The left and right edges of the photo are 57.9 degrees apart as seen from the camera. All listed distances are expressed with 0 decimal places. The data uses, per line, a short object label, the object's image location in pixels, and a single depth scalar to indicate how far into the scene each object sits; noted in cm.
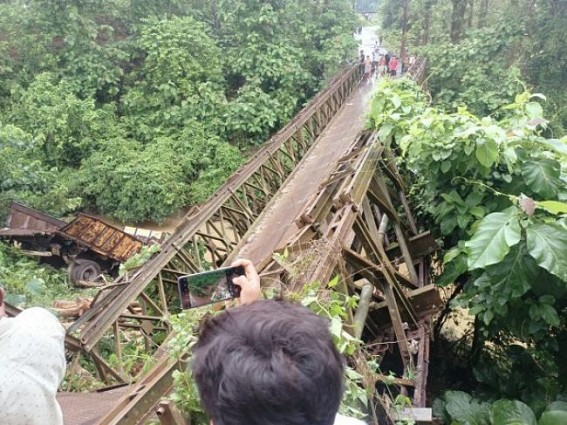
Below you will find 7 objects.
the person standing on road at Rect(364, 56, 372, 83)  1949
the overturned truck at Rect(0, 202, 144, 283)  1146
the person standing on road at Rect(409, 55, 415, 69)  1761
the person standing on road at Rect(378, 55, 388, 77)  1886
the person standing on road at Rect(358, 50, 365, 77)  1910
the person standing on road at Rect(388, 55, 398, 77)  1855
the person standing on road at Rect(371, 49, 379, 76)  2014
